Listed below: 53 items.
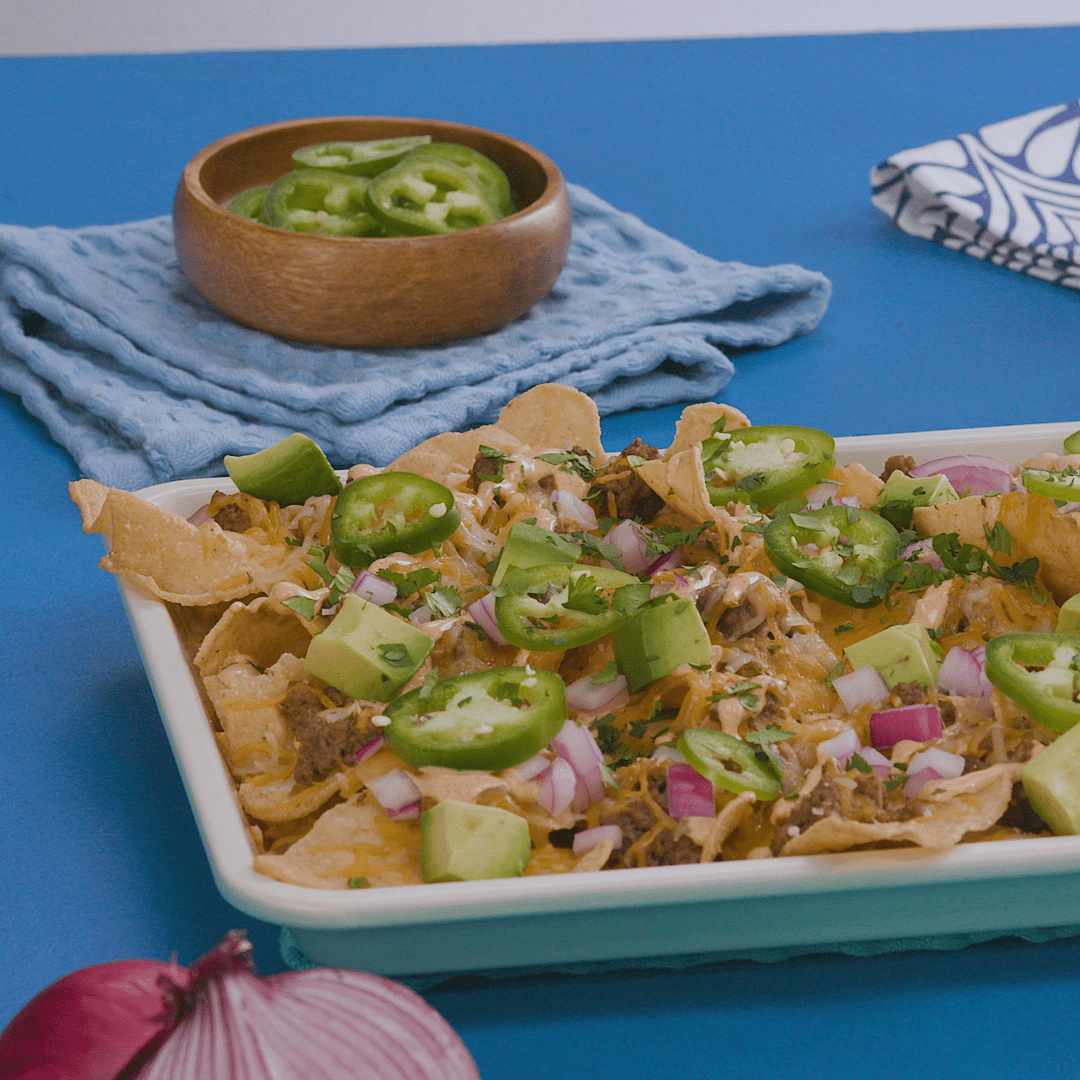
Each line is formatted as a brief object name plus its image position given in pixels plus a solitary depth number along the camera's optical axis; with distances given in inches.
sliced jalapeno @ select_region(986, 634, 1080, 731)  33.4
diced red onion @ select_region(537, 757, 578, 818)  33.2
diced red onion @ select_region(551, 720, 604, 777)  33.5
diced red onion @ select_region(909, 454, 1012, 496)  37.5
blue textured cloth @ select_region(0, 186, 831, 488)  41.4
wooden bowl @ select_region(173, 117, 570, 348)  42.0
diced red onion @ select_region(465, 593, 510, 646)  34.8
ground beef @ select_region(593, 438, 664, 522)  36.7
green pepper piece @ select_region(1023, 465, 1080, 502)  35.5
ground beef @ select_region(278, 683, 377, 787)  33.5
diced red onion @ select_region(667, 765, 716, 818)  32.9
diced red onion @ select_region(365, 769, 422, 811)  33.1
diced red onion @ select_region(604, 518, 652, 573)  35.9
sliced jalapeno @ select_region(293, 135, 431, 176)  44.4
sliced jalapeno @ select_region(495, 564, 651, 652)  34.3
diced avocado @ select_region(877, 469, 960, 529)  36.6
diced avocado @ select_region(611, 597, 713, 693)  34.1
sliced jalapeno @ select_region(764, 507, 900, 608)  35.2
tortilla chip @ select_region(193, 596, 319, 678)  34.8
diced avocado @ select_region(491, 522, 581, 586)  35.4
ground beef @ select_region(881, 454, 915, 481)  37.6
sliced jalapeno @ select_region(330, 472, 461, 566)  35.5
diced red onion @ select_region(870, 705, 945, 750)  33.8
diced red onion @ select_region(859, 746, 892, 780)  33.5
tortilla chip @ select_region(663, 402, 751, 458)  37.9
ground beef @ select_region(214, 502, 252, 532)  36.5
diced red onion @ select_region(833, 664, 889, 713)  34.2
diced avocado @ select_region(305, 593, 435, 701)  34.0
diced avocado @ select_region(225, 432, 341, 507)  36.6
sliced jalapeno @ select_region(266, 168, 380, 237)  43.0
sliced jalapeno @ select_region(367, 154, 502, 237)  42.8
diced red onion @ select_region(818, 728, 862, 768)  33.5
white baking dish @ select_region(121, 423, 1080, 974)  31.7
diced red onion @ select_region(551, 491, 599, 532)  36.5
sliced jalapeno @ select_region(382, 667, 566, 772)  33.1
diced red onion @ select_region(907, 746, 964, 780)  33.3
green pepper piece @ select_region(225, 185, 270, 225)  43.9
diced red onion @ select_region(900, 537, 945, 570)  35.7
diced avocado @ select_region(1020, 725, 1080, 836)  32.7
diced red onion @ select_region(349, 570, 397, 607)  35.0
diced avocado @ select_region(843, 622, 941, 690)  34.2
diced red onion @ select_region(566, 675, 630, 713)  34.3
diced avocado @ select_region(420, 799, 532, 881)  32.2
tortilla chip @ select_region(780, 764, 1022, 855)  32.1
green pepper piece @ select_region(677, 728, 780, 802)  33.0
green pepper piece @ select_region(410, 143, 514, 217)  44.3
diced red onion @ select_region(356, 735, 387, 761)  33.4
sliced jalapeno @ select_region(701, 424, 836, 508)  36.8
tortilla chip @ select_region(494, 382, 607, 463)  38.2
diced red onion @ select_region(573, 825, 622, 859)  32.9
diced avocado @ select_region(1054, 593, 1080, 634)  34.7
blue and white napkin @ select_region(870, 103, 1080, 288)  47.9
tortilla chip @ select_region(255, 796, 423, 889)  32.2
